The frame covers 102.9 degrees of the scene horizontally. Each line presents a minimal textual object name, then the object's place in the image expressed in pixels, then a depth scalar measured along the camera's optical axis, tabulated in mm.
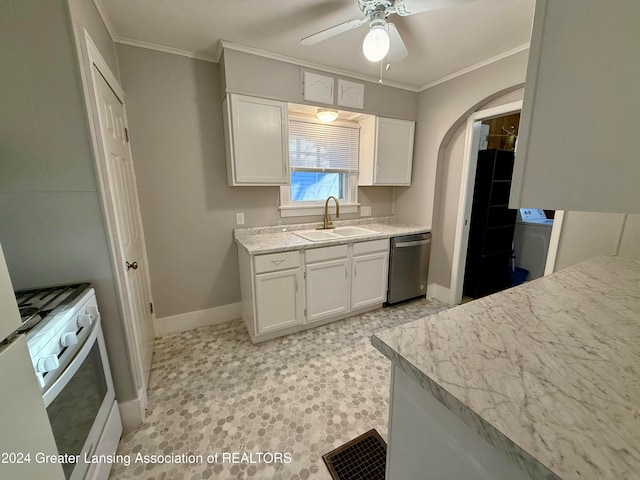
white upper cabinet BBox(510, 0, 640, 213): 423
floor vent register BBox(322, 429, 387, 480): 1254
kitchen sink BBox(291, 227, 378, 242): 2662
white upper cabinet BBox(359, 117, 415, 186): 2840
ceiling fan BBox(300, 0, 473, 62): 1312
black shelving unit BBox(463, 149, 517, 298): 2975
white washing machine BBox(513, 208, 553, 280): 3427
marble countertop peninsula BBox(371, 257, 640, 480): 435
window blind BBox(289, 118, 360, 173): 2766
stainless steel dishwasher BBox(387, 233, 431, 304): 2826
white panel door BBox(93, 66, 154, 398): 1405
